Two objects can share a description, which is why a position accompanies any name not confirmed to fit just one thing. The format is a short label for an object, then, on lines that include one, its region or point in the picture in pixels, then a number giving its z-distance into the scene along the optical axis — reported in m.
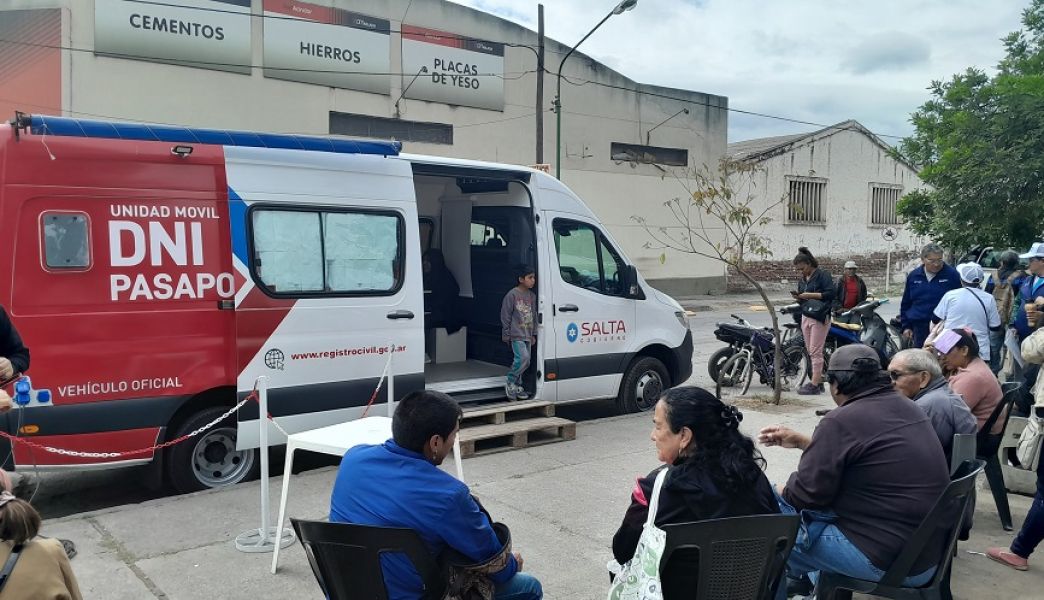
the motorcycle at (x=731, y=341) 10.51
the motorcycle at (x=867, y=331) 10.91
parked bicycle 10.38
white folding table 4.47
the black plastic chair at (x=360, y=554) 2.73
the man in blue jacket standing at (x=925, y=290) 8.61
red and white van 5.38
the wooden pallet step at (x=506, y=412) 7.45
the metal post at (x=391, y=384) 6.64
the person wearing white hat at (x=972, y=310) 7.81
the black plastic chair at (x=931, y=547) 3.31
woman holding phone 9.95
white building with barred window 30.20
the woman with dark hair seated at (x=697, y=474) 2.80
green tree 13.48
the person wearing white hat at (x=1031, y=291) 8.05
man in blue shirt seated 2.83
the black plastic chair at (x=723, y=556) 2.70
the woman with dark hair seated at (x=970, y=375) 4.99
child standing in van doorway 8.02
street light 18.36
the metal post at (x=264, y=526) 4.95
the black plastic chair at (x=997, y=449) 5.05
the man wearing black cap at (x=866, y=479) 3.35
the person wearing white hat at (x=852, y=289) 11.98
